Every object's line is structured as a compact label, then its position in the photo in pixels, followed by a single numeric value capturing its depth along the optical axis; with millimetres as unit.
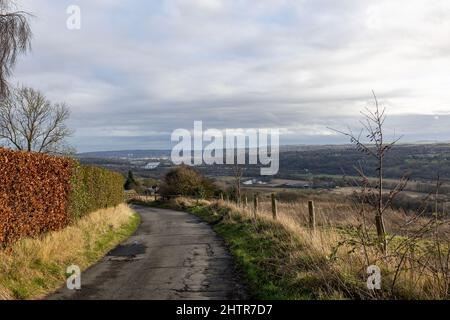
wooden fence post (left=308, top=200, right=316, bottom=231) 13030
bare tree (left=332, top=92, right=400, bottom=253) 8148
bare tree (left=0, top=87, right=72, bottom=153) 38291
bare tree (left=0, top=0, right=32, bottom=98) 13789
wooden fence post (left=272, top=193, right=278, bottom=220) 17206
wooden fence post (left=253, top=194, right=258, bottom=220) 19628
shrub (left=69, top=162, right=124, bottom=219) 16297
